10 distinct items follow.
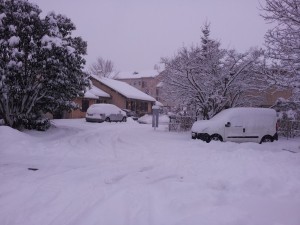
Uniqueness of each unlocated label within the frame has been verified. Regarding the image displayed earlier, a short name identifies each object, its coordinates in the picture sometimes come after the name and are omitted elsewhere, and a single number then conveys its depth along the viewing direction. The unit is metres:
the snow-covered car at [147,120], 31.27
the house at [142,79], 74.49
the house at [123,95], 40.38
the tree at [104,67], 70.75
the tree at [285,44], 11.78
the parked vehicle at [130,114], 37.09
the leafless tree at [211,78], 18.34
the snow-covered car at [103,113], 26.69
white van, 14.51
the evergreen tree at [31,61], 14.77
